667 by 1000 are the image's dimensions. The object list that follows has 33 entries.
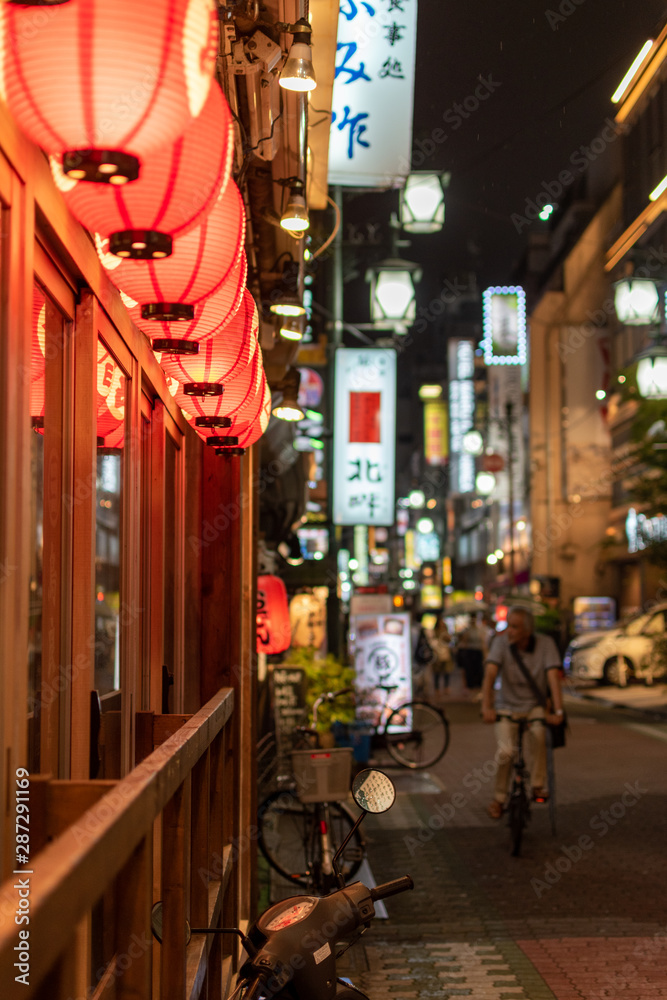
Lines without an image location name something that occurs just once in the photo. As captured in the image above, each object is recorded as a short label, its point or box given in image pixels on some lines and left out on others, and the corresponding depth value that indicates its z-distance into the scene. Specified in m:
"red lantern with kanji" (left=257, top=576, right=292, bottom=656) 12.22
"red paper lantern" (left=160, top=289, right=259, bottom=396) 4.07
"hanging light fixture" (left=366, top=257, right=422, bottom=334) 16.72
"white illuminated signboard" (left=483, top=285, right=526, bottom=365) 36.94
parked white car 28.67
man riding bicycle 9.85
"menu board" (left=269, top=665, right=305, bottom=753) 11.83
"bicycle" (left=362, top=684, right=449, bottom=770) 14.95
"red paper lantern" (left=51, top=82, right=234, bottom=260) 2.30
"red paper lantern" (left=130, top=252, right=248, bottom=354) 3.28
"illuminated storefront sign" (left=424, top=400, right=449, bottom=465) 52.28
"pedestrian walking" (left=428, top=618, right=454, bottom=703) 29.34
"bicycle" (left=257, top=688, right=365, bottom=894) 7.25
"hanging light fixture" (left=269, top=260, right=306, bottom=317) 8.25
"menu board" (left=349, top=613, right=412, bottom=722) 16.06
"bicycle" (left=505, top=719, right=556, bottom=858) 9.59
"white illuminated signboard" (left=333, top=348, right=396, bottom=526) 15.80
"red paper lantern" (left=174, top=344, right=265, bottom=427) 4.50
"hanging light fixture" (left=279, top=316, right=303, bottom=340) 9.18
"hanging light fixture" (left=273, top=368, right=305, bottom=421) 10.79
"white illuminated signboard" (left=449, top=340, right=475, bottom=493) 52.03
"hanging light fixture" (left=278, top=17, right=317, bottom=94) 5.07
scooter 3.29
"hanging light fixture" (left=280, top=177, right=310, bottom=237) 6.45
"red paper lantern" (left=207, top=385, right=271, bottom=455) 5.01
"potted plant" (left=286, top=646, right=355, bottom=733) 11.93
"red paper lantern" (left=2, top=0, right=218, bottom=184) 2.01
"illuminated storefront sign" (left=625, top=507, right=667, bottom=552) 20.45
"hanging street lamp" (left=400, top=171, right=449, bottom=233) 15.93
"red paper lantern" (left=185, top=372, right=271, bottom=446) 4.52
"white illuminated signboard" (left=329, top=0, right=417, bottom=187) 8.86
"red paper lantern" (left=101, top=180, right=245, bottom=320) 2.86
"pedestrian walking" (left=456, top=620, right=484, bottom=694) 27.73
